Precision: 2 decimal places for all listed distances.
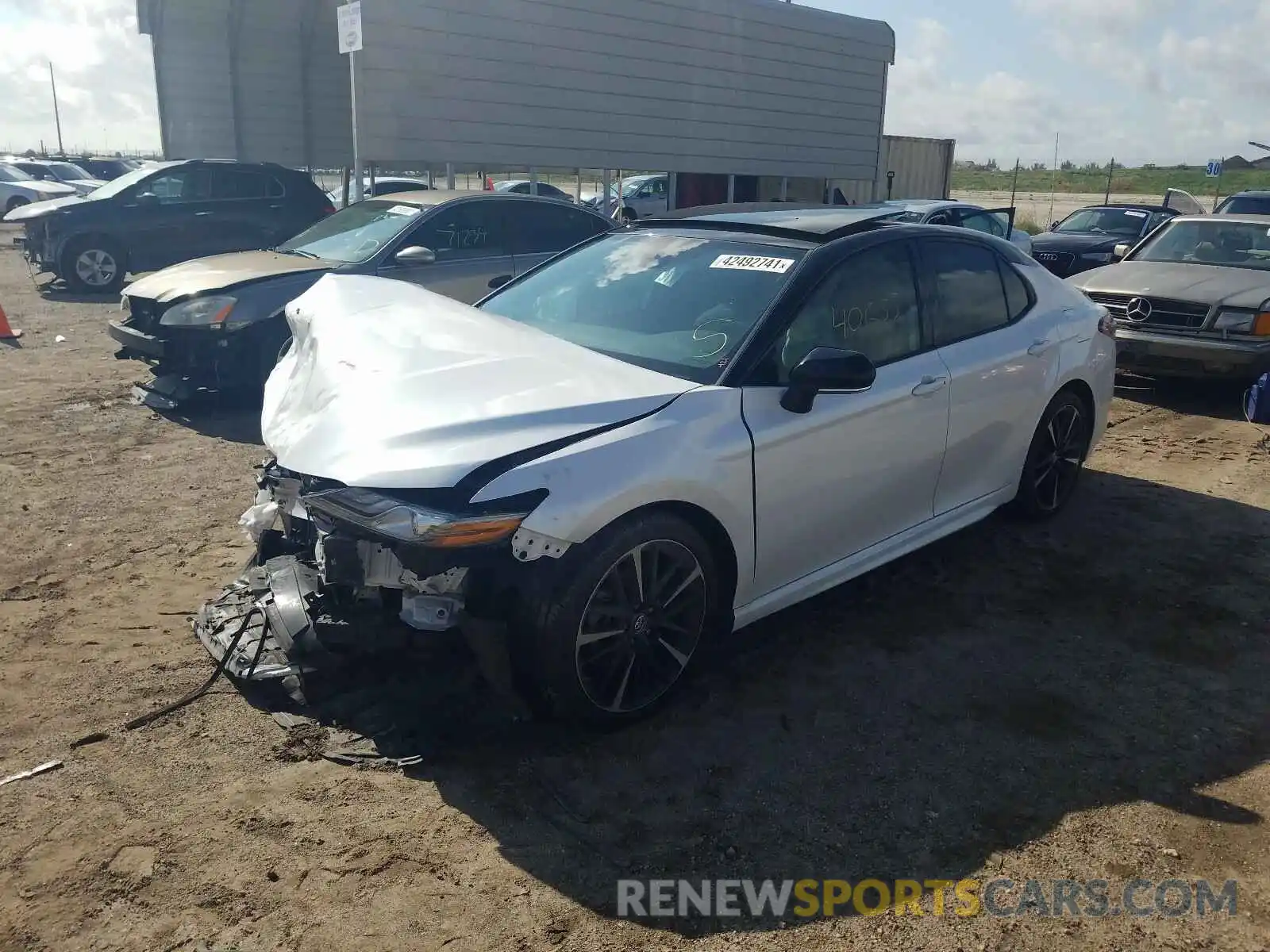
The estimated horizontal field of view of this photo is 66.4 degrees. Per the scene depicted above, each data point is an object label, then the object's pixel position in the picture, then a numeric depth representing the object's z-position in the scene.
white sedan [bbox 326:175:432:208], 17.88
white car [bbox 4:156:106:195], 28.58
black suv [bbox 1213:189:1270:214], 14.95
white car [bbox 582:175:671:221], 20.55
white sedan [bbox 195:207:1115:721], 2.97
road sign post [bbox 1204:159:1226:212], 25.02
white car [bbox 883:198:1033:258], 10.26
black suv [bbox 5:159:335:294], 12.93
